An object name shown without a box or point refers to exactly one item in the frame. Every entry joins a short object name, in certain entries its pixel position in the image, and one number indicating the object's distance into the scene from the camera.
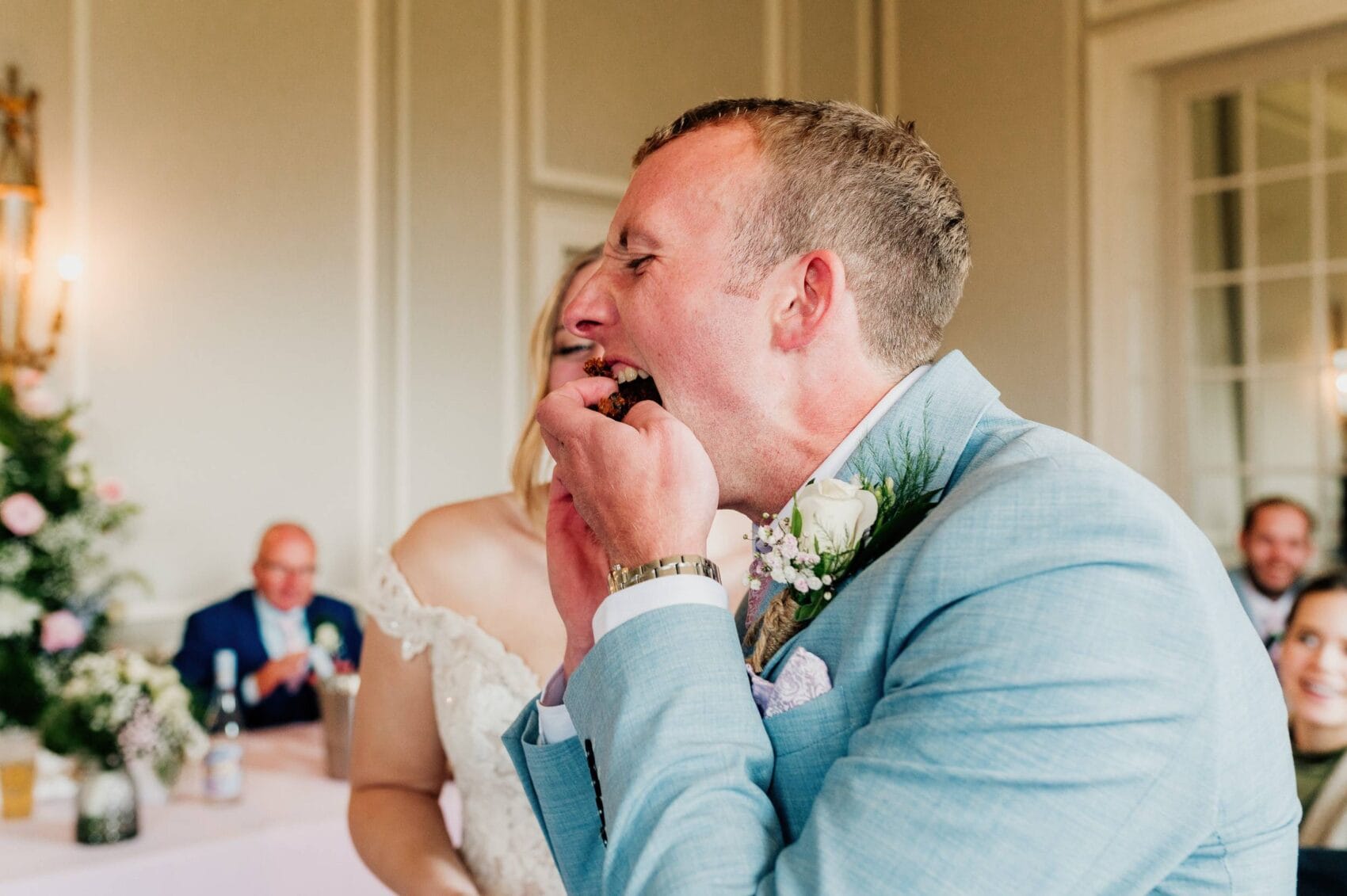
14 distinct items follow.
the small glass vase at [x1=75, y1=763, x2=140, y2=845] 2.39
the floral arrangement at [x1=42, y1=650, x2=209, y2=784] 2.47
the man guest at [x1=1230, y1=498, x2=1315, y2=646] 4.66
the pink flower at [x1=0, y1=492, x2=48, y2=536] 3.68
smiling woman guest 2.53
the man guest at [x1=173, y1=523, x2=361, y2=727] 4.02
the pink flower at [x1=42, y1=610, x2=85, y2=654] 3.79
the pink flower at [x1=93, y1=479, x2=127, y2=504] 4.00
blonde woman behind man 1.80
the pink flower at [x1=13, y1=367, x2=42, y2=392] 4.10
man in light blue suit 0.78
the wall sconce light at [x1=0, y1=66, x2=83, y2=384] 4.33
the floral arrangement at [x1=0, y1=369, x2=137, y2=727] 3.71
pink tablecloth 2.28
